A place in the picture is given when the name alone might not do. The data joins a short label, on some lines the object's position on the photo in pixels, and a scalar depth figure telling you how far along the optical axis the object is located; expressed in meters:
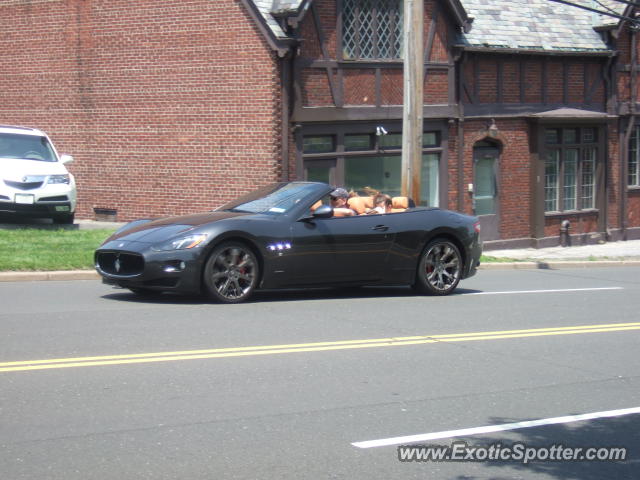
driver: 12.34
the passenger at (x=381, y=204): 12.78
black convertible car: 10.95
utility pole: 17.41
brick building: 20.03
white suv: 18.33
